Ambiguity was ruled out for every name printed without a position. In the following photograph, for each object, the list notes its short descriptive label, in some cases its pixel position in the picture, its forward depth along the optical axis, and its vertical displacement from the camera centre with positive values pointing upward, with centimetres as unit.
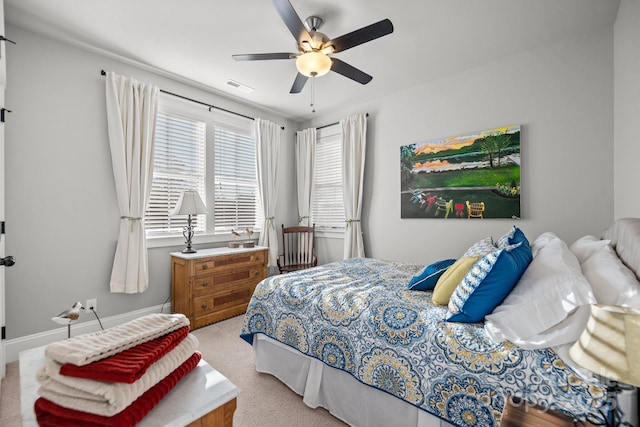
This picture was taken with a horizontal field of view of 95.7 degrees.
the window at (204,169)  336 +56
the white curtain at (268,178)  426 +51
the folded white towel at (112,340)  76 -37
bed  112 -61
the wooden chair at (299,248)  432 -57
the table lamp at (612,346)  70 -35
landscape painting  289 +38
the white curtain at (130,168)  289 +46
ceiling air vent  351 +157
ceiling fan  195 +125
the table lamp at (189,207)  318 +6
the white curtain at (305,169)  465 +69
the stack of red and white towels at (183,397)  78 -56
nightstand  94 -69
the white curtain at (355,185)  399 +36
